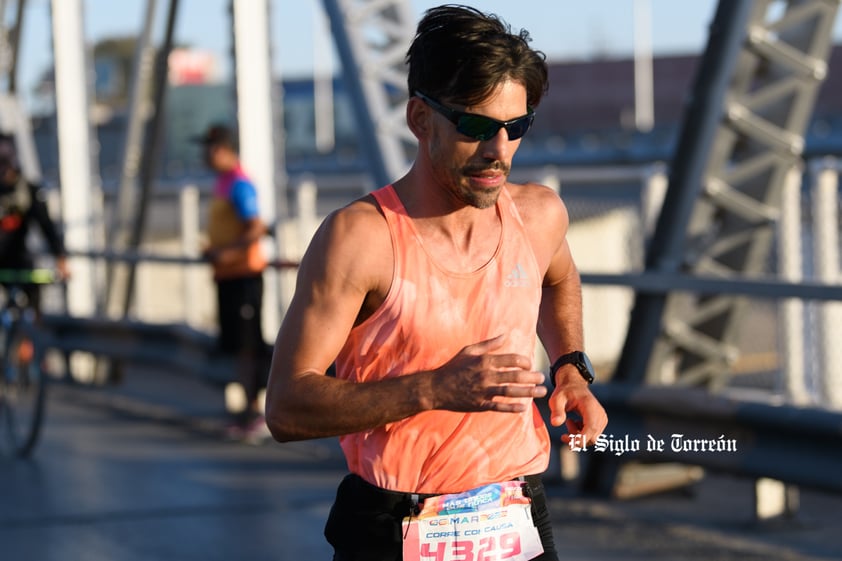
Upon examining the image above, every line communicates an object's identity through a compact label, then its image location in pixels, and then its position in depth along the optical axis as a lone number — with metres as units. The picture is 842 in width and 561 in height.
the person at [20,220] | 21.59
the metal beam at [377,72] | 19.08
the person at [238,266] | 20.59
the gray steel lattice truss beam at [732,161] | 15.35
